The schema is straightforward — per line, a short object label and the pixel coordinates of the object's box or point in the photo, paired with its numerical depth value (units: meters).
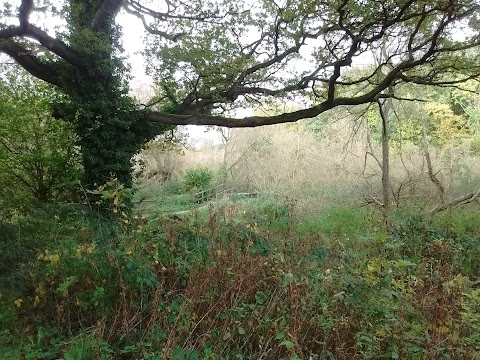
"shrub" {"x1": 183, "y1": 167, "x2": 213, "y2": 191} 20.80
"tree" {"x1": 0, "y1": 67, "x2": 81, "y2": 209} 8.24
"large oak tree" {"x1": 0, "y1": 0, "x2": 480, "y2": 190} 7.61
